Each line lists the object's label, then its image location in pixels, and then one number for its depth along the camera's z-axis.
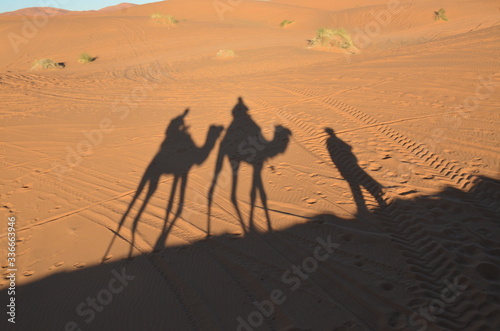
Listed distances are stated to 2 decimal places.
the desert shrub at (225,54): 18.58
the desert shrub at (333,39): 19.13
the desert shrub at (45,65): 18.19
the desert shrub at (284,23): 33.64
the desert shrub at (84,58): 20.73
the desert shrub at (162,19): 30.67
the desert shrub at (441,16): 25.94
